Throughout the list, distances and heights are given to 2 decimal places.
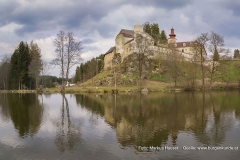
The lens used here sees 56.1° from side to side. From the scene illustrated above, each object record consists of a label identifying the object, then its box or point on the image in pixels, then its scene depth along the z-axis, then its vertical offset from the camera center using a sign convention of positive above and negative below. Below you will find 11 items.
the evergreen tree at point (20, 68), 62.70 +4.64
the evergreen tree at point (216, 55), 51.96 +6.18
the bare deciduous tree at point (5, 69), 68.82 +4.75
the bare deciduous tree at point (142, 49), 53.56 +8.15
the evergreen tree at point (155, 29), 94.12 +22.64
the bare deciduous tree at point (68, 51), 50.06 +7.35
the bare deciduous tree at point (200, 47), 51.94 +8.28
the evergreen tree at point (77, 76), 120.67 +4.17
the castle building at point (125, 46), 75.44 +13.54
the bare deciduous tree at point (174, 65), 55.45 +4.36
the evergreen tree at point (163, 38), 91.82 +19.37
